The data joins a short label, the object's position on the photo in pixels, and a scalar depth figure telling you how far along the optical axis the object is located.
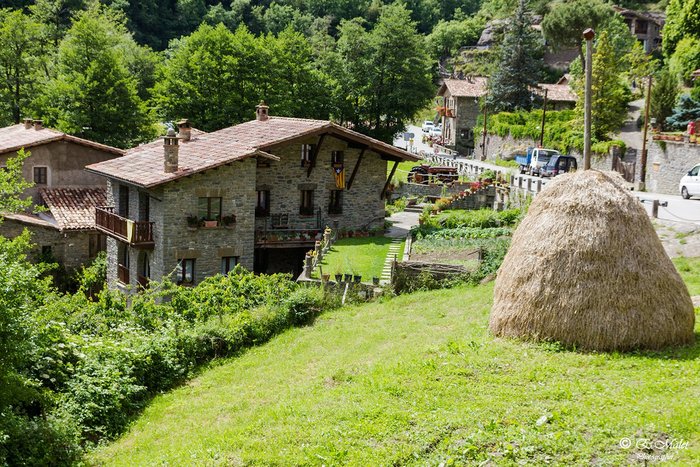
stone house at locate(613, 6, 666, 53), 93.94
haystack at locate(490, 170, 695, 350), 16.09
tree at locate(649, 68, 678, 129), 57.56
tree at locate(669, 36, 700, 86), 63.12
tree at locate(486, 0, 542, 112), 70.88
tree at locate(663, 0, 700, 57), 64.56
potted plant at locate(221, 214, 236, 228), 33.00
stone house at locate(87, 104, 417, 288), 32.22
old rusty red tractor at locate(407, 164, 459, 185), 51.25
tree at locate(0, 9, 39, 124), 59.12
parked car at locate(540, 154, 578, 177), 49.44
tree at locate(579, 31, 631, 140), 55.62
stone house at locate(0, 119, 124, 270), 38.00
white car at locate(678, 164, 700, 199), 38.06
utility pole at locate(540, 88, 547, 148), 59.98
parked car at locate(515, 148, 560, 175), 54.06
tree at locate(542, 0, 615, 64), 83.06
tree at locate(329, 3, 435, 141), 63.81
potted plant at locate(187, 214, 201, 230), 32.28
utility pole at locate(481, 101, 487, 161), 71.56
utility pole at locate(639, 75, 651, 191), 45.41
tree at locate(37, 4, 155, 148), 54.22
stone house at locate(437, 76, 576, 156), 79.31
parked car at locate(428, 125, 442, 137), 88.69
